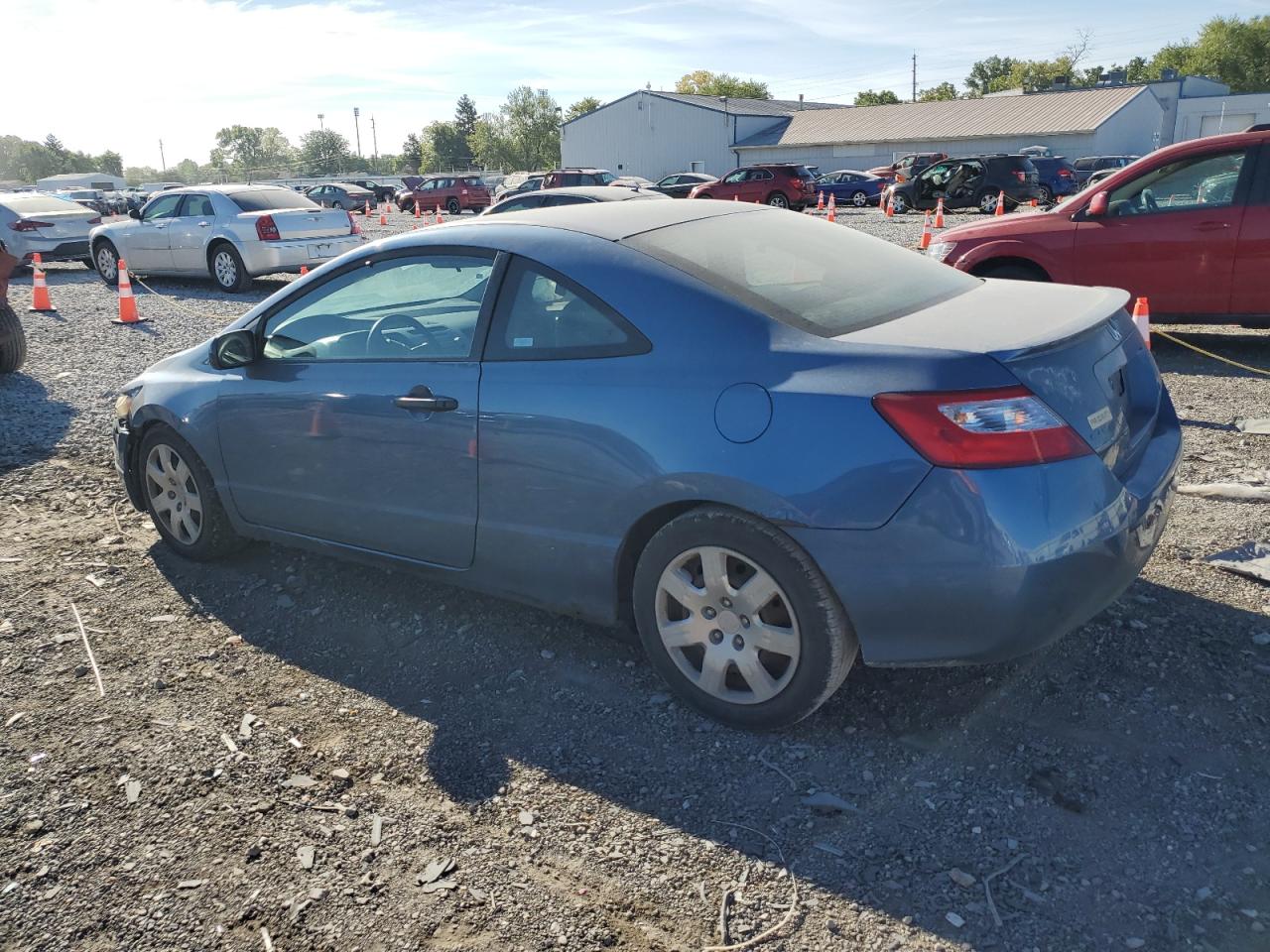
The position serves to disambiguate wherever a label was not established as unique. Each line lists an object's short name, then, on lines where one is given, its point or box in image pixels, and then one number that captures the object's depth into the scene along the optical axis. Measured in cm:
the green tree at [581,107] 12156
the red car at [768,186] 3331
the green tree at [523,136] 11456
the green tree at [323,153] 13300
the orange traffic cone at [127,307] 1251
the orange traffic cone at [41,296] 1376
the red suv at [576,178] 2781
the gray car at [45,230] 1802
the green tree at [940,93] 12492
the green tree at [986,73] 12538
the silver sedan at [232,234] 1463
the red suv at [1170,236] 794
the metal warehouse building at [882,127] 6012
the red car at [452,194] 4331
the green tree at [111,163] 14950
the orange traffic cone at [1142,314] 682
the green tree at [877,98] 11850
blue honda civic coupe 286
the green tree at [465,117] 12488
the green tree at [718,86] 11988
